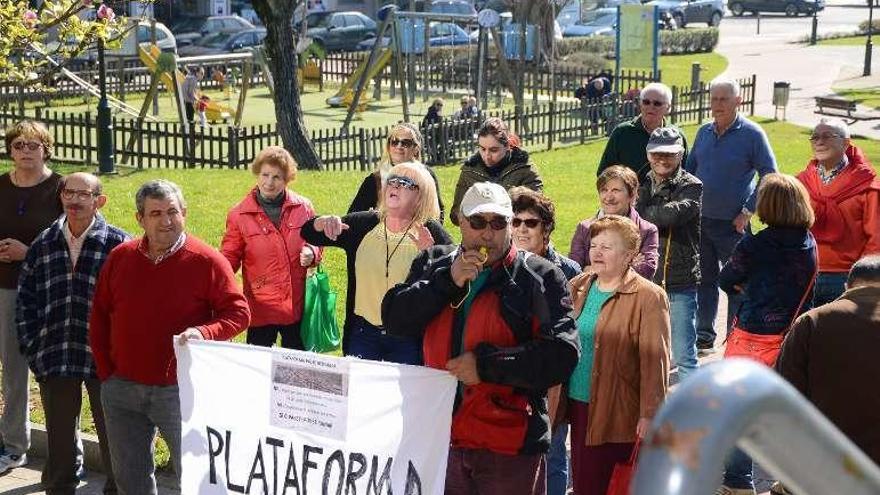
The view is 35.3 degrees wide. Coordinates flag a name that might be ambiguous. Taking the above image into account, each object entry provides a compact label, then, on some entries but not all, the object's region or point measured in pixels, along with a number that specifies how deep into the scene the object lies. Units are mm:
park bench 28484
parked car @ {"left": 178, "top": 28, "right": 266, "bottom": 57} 47659
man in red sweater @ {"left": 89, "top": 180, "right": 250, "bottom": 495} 6246
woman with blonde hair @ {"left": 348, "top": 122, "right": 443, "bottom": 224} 7836
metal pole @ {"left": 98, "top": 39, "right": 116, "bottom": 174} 22453
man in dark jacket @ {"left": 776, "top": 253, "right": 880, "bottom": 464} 4875
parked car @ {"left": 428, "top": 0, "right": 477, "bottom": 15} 54750
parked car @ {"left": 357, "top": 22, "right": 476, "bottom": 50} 49062
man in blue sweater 9766
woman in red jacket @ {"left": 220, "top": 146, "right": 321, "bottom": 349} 7656
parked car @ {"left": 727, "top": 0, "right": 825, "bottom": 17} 66062
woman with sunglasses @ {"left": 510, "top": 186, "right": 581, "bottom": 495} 6422
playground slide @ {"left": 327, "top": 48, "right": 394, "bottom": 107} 33125
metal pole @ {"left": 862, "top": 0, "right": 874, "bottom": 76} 41666
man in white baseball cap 5164
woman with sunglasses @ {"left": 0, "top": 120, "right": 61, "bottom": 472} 7551
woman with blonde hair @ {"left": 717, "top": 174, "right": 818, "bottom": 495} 6930
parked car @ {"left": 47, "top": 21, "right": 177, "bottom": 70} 41938
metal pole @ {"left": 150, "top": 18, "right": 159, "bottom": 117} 35094
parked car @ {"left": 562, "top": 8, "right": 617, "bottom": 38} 54994
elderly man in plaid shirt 7008
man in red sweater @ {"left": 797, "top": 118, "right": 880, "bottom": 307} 8594
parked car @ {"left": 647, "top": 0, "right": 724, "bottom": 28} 60375
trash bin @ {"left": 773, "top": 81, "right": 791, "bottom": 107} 30922
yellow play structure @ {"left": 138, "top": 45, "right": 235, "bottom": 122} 33741
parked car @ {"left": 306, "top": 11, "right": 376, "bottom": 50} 51500
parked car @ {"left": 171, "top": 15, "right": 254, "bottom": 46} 50062
